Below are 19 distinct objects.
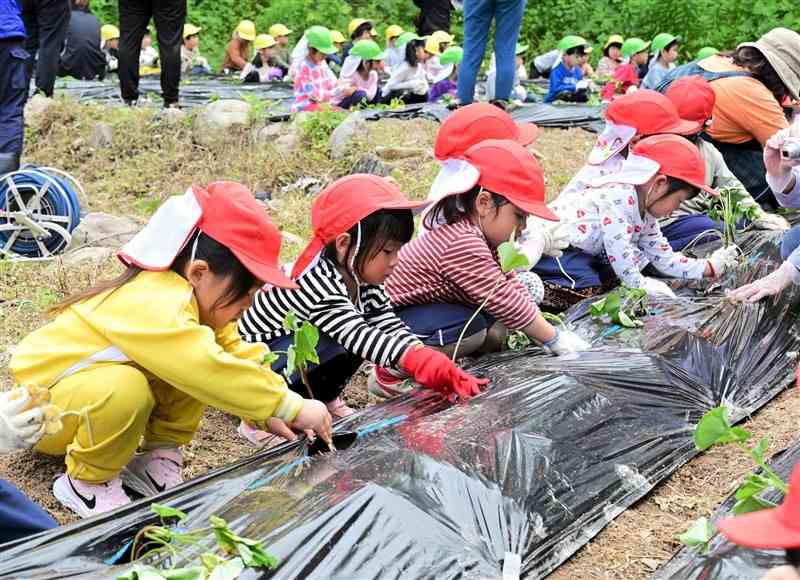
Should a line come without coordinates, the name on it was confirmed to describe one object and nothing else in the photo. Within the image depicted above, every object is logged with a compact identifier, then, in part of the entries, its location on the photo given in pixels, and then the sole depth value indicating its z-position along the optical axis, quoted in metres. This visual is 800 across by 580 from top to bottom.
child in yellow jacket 2.21
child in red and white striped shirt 3.04
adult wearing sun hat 4.70
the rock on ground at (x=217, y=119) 7.50
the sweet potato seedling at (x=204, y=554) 1.66
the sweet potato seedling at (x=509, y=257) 2.76
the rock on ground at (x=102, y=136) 7.85
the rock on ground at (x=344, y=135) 6.70
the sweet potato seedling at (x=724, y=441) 1.75
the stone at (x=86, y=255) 4.47
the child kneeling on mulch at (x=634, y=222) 3.71
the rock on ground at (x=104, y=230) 5.10
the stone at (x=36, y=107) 8.09
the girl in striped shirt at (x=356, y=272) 2.71
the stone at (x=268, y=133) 7.27
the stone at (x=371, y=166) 6.27
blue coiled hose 4.54
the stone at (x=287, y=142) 7.01
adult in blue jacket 4.56
